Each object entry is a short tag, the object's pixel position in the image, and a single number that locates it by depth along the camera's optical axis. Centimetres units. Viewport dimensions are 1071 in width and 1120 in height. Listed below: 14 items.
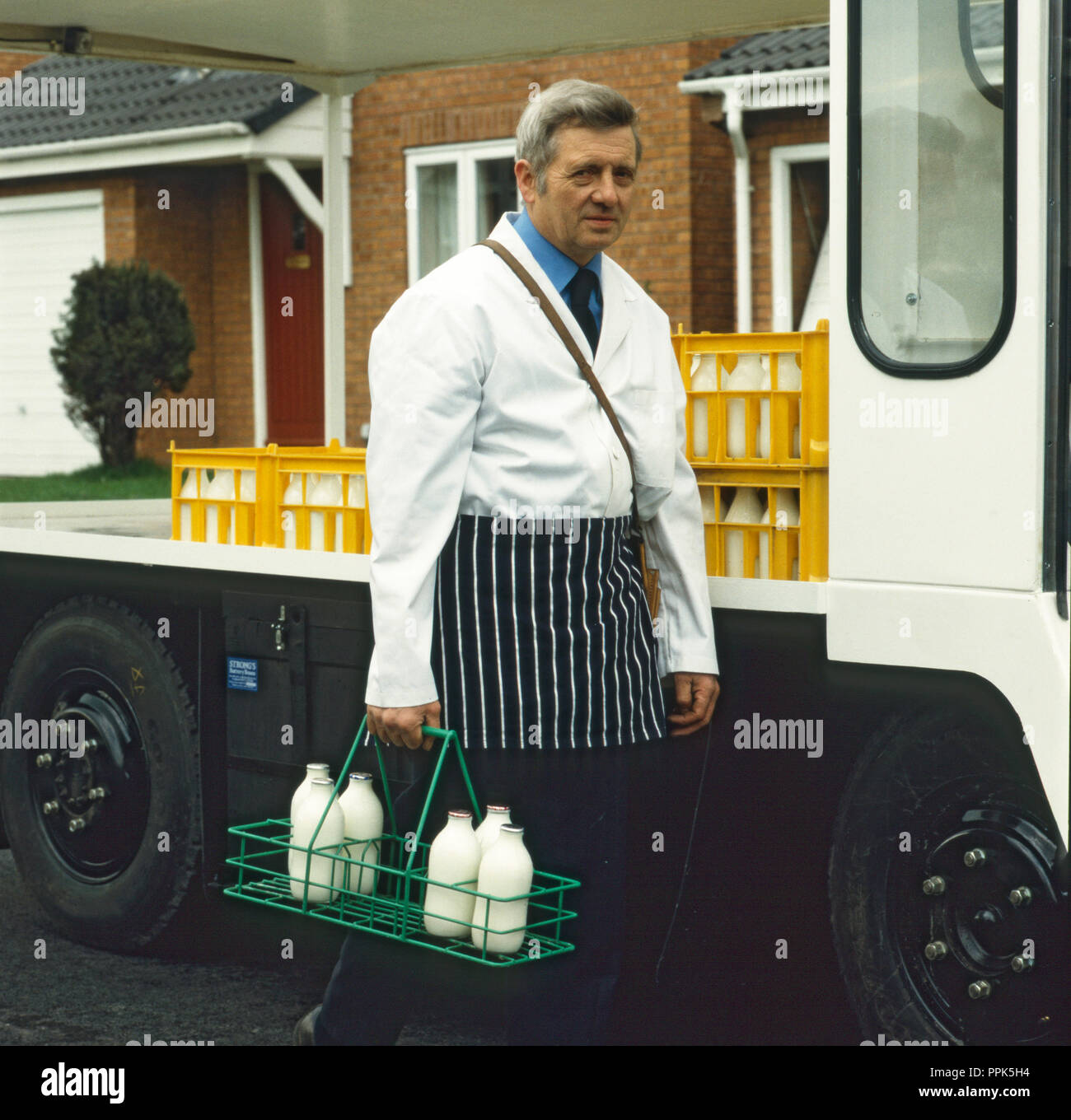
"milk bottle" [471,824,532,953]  354
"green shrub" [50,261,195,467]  1631
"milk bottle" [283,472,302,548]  480
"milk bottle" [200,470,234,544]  504
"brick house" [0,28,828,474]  1437
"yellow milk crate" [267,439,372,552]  463
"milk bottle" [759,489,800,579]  394
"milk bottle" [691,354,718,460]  416
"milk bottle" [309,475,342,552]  470
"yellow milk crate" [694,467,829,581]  388
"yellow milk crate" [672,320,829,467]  389
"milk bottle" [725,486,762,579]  407
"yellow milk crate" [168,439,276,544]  486
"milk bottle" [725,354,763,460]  408
